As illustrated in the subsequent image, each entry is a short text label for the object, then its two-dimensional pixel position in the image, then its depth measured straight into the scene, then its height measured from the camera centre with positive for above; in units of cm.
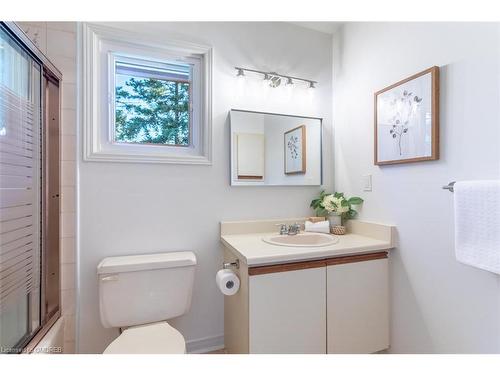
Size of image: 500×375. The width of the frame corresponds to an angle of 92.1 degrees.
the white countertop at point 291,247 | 117 -33
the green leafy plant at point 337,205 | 166 -13
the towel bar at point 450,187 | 107 +0
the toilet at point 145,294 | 124 -58
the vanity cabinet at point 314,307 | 115 -62
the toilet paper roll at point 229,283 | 121 -49
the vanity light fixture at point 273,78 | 166 +78
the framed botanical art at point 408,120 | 118 +36
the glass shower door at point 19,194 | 108 -4
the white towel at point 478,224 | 91 -15
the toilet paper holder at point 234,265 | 129 -43
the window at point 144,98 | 141 +57
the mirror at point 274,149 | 167 +27
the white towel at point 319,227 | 166 -28
